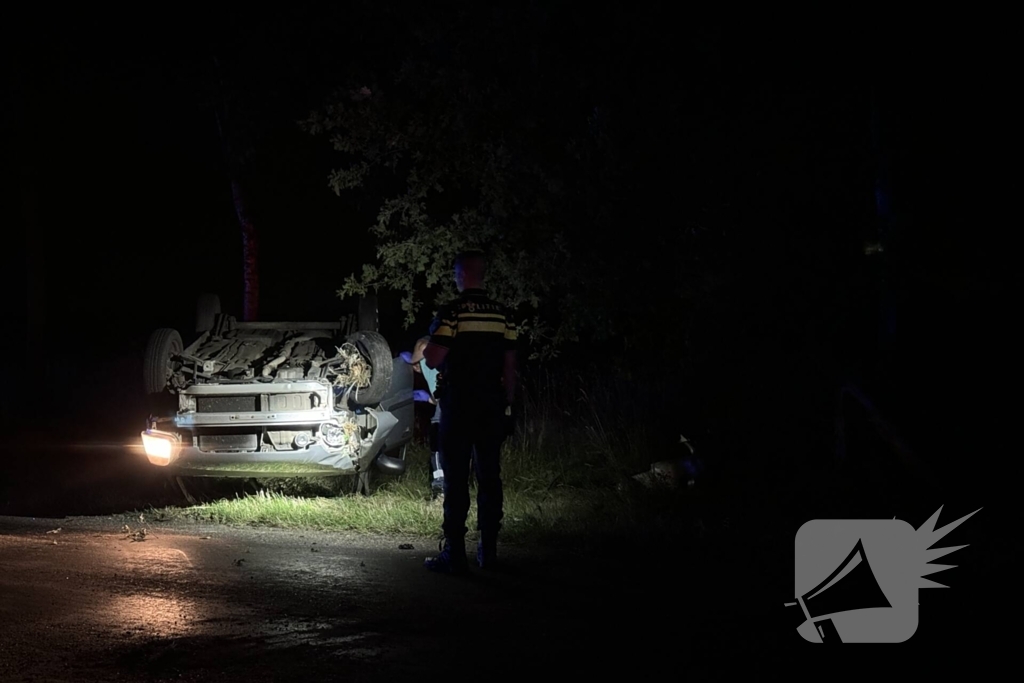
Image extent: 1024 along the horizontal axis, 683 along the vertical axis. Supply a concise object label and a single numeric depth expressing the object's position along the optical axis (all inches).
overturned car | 398.9
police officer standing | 291.7
